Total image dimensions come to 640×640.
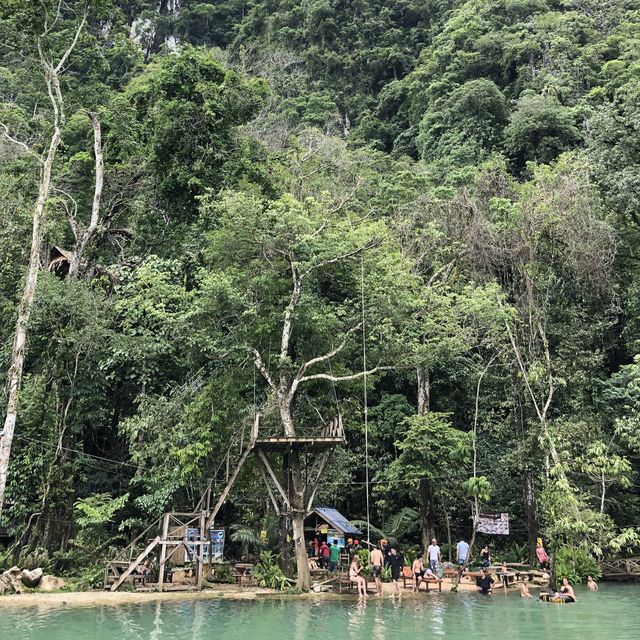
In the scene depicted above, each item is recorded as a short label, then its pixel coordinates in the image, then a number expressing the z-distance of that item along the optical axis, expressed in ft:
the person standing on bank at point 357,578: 49.91
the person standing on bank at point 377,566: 50.37
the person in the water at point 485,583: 52.49
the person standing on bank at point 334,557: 61.03
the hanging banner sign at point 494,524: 66.18
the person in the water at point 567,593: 47.39
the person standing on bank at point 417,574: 53.11
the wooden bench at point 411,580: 54.44
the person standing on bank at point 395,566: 50.96
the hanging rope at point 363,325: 54.76
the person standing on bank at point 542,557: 59.26
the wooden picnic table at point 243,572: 55.47
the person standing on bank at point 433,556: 57.16
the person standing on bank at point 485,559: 56.03
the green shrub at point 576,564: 59.57
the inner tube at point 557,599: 47.39
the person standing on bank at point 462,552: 59.00
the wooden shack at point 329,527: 69.21
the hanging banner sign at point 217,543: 62.99
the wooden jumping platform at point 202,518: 51.19
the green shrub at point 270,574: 52.06
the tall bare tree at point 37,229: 51.70
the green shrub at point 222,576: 56.44
